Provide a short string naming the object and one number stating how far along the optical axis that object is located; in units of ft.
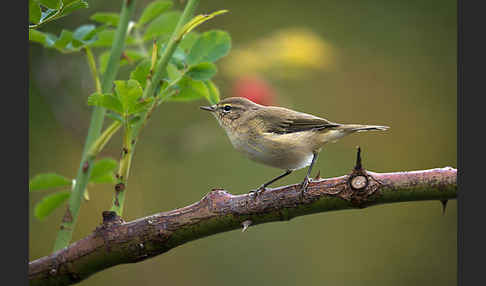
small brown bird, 12.36
